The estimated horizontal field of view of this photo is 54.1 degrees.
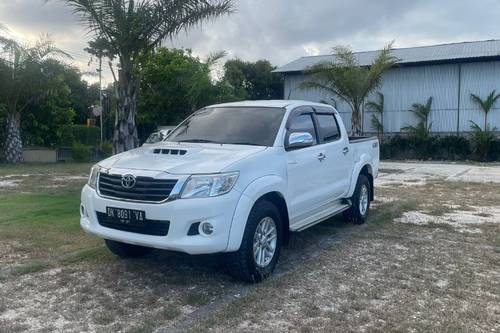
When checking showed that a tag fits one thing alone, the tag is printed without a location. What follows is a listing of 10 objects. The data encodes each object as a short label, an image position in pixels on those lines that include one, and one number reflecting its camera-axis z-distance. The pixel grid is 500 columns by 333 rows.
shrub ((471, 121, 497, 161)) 24.44
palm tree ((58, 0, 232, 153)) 9.62
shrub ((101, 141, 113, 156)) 24.58
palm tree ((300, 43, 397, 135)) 23.12
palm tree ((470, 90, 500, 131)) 25.20
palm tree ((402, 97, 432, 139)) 26.42
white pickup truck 4.49
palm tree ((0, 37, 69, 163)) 19.80
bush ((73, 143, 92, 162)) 22.95
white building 25.77
